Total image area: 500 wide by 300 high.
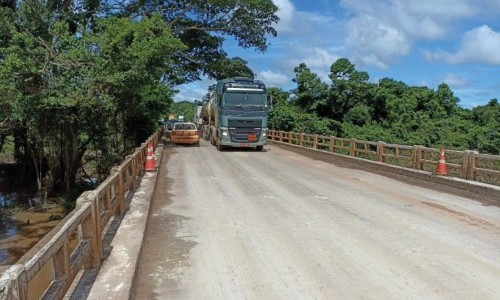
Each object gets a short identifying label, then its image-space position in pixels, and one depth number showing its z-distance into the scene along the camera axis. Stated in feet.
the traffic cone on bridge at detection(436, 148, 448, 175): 47.16
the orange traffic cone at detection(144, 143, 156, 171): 52.75
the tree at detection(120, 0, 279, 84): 99.19
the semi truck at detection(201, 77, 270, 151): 86.79
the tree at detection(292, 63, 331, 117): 130.52
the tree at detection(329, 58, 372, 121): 126.67
